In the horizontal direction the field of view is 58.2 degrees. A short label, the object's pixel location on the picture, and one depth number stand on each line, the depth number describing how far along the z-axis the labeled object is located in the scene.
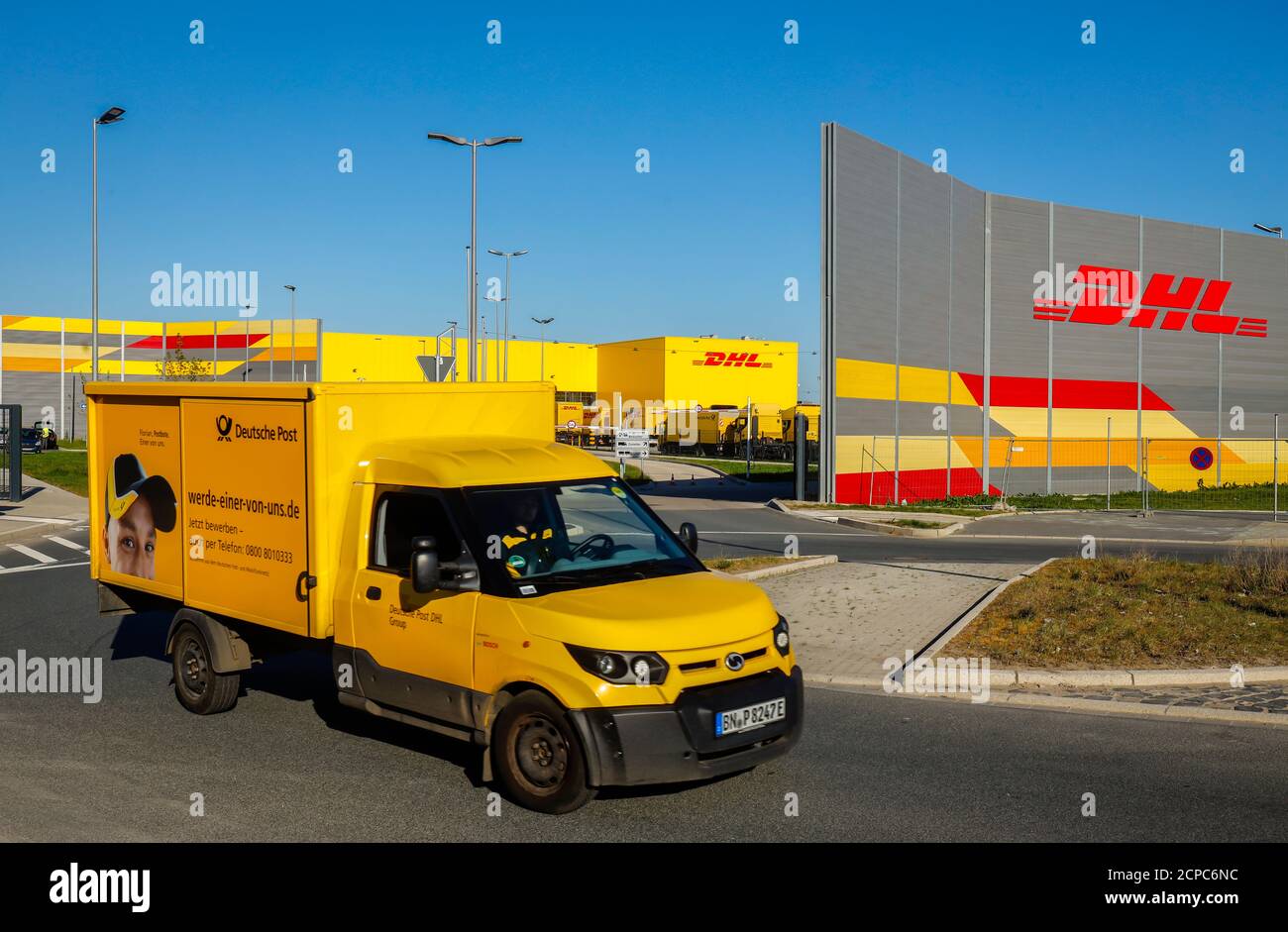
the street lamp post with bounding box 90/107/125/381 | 29.14
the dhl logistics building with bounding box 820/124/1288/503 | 31.83
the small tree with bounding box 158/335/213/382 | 66.56
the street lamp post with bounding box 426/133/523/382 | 32.03
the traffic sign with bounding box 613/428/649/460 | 31.27
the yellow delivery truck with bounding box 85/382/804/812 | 6.26
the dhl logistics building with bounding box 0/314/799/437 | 76.31
